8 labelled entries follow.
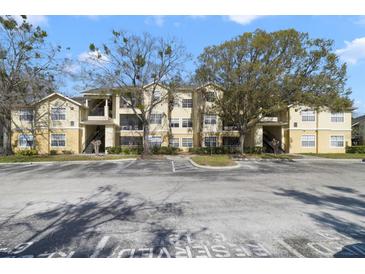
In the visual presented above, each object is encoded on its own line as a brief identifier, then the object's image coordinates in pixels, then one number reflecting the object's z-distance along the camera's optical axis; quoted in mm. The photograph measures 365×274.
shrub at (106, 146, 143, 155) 28531
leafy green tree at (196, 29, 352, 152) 21359
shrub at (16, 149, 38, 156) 26655
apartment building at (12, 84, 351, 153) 29406
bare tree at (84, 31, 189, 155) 24547
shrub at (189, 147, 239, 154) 29297
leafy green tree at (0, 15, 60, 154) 21797
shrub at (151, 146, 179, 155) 28784
